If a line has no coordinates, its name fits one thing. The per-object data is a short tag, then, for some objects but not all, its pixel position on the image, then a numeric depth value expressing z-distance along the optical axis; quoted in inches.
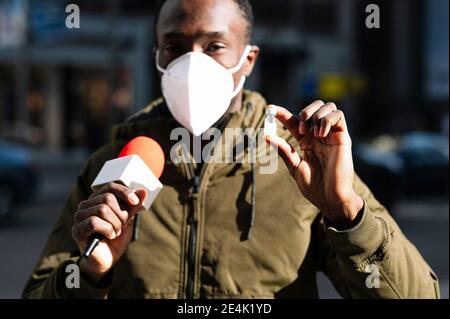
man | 76.3
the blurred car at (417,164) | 708.0
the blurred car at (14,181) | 494.3
